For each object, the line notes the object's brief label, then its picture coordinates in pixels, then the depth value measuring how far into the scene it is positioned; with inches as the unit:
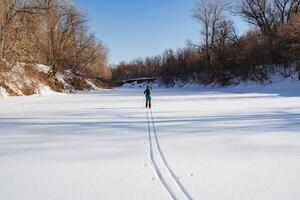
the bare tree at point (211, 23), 2278.5
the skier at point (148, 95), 712.6
